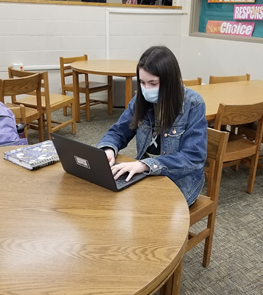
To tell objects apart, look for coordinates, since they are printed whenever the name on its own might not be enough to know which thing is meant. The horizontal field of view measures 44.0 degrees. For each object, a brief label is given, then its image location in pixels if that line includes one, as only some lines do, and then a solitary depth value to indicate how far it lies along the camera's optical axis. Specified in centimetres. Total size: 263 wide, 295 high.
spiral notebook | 120
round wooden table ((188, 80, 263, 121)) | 221
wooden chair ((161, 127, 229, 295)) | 138
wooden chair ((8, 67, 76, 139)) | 304
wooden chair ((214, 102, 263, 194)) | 198
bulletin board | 381
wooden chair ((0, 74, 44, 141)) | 255
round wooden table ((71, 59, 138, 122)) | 345
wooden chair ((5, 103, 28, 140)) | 205
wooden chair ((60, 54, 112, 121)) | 396
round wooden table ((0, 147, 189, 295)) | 68
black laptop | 98
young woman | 121
